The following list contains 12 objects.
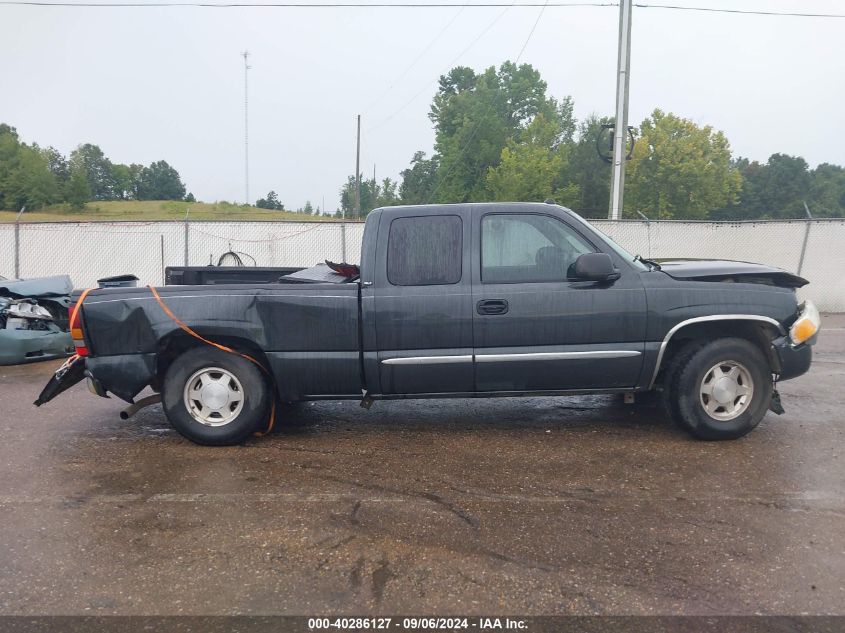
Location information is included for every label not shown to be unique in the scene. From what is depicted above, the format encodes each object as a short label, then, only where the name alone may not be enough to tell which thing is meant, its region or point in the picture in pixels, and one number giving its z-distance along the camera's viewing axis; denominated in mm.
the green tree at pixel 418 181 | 71062
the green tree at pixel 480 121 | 62438
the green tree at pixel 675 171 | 61031
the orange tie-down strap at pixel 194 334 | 5086
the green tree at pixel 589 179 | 61875
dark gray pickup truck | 5035
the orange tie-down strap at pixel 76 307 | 5148
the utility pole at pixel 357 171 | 42900
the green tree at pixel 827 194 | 64750
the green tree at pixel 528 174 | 51344
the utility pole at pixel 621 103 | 14805
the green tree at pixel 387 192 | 73250
